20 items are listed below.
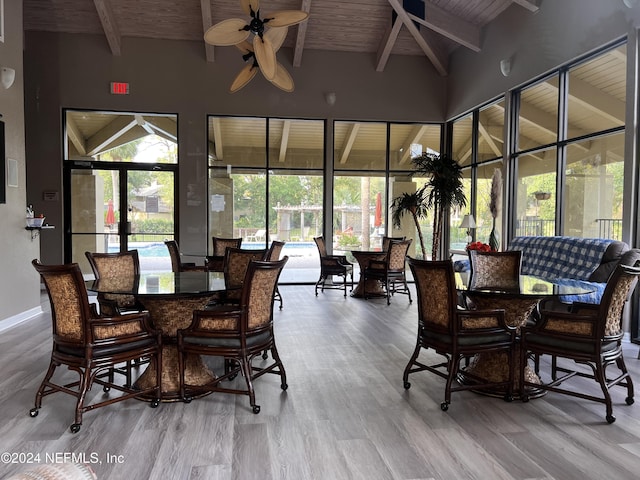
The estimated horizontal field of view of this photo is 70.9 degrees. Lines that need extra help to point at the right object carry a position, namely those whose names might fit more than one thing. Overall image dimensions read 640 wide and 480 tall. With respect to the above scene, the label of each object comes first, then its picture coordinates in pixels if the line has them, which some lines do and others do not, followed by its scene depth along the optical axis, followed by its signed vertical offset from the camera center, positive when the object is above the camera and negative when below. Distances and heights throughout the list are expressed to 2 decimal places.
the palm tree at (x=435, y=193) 8.10 +0.61
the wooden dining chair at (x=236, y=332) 2.91 -0.70
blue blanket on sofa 4.84 -0.34
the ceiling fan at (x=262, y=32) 4.14 +1.85
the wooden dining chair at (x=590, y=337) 2.84 -0.72
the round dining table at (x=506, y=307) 3.12 -0.62
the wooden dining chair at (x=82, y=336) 2.63 -0.69
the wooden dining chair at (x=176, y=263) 5.40 -0.48
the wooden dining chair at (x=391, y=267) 6.96 -0.65
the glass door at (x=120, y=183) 8.10 +0.75
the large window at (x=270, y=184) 8.60 +0.80
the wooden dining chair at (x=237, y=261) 4.42 -0.38
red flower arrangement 5.52 -0.26
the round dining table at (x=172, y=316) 3.05 -0.67
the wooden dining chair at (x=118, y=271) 3.61 -0.40
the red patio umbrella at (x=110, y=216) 8.19 +0.15
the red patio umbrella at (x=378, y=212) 9.18 +0.27
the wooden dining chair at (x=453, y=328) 3.00 -0.70
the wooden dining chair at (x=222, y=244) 6.58 -0.29
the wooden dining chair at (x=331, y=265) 7.55 -0.67
